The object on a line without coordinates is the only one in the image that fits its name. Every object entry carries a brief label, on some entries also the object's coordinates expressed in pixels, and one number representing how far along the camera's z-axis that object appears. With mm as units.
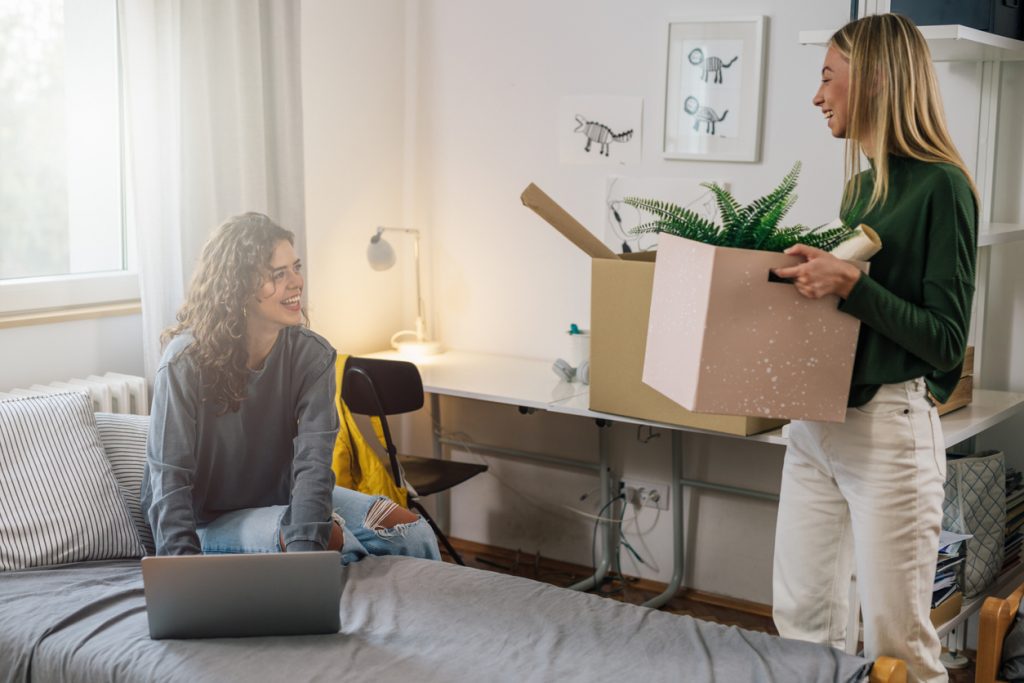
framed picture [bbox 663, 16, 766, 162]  3135
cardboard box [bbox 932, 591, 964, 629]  2500
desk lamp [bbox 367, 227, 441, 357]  3551
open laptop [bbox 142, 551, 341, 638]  1828
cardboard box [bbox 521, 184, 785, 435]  2611
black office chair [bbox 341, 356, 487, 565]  2990
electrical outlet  3438
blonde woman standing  1794
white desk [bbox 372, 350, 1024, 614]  2670
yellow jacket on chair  2963
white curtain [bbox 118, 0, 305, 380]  2861
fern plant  1811
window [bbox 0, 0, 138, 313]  2750
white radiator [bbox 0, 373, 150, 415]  2656
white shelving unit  2451
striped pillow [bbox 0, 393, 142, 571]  2238
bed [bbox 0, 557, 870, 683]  1787
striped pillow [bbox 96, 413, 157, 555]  2441
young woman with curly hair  2178
